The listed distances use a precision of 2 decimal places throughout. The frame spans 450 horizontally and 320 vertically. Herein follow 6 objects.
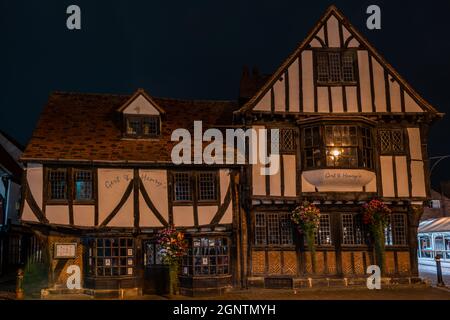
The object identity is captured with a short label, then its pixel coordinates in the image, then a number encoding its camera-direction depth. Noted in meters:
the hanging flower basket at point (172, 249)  19.12
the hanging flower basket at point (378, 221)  20.23
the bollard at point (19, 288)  18.38
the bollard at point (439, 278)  20.94
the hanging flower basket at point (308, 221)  20.00
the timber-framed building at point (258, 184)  19.64
